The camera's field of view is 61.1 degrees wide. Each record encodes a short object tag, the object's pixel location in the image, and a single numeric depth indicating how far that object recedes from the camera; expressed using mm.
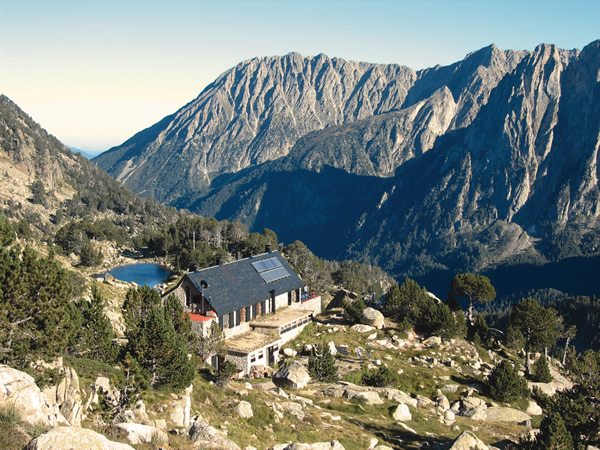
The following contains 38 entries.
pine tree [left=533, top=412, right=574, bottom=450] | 30844
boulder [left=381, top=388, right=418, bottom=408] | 45500
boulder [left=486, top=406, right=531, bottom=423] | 46156
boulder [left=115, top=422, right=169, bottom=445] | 22823
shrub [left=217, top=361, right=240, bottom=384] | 39222
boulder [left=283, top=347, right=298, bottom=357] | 54750
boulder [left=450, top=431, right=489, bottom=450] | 31516
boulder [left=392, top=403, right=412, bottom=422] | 40531
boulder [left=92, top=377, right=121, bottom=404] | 25875
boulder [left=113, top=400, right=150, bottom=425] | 24781
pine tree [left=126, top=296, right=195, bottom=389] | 31469
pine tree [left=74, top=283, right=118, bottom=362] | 34969
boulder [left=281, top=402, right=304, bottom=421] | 34906
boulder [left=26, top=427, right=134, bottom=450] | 16609
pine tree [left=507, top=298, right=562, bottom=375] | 70188
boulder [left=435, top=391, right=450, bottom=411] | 47334
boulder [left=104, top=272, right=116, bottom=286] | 73400
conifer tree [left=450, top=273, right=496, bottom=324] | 83812
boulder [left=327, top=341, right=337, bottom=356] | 55812
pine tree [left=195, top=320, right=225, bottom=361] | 43812
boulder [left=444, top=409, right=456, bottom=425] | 42688
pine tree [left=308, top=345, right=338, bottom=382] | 46312
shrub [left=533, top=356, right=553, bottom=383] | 64188
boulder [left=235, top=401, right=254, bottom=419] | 31953
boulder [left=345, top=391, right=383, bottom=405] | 42125
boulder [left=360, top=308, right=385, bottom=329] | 68025
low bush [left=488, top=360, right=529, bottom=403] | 52500
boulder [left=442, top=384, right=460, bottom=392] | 52072
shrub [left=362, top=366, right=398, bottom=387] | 48562
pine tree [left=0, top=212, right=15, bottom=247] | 31562
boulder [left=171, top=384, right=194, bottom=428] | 28469
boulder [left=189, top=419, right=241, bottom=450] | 24936
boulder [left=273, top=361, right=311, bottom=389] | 44250
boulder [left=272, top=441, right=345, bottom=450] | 26078
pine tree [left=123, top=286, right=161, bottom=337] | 39491
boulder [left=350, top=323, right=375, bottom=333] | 65938
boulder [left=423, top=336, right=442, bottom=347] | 66438
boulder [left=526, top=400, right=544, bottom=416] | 52312
